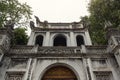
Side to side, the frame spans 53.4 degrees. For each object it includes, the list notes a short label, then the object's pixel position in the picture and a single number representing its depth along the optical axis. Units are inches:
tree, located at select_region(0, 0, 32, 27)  424.0
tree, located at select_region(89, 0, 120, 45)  538.3
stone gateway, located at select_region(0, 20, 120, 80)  313.4
